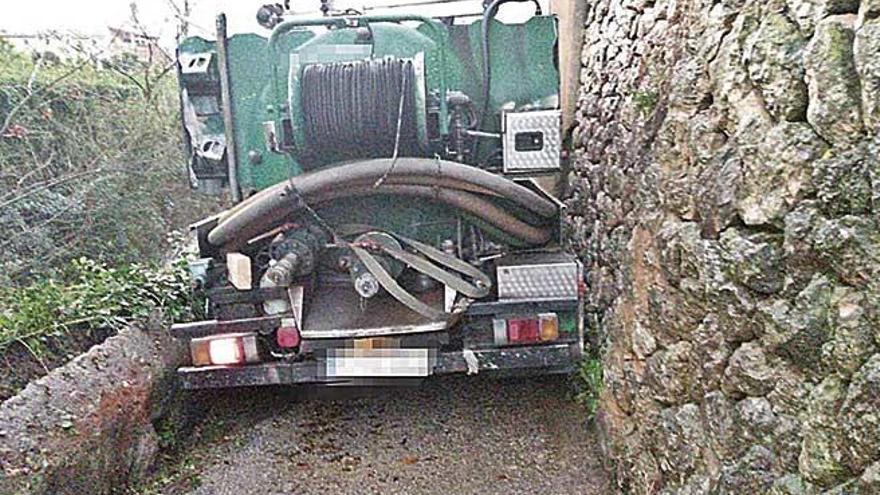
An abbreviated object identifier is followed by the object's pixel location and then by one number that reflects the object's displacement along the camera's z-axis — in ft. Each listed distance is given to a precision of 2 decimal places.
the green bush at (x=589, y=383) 12.70
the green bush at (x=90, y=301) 12.17
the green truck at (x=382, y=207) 12.21
